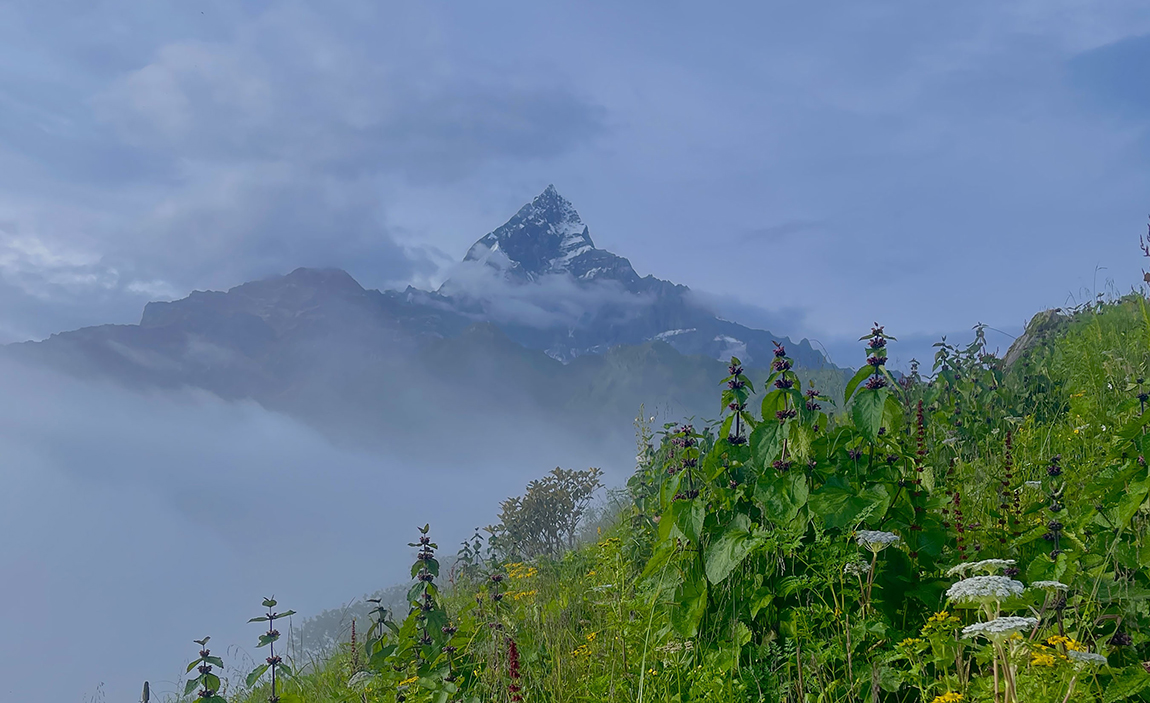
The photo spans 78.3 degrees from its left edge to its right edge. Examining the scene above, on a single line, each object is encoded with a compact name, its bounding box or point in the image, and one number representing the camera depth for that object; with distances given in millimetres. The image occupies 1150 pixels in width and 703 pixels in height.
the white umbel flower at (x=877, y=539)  2822
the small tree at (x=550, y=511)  11069
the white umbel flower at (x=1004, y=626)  1957
